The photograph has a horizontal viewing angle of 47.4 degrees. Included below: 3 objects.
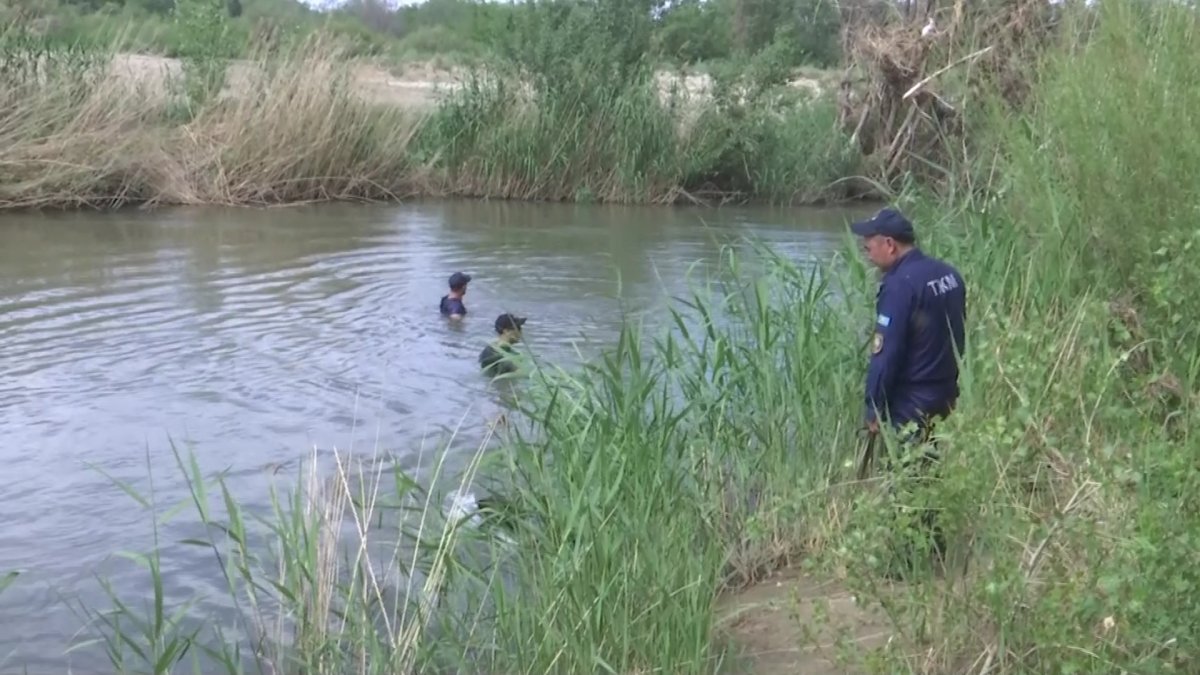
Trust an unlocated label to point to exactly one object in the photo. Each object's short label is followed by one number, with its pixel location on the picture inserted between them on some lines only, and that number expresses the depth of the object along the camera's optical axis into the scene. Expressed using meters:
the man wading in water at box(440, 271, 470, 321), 12.12
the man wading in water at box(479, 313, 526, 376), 9.66
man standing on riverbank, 6.01
